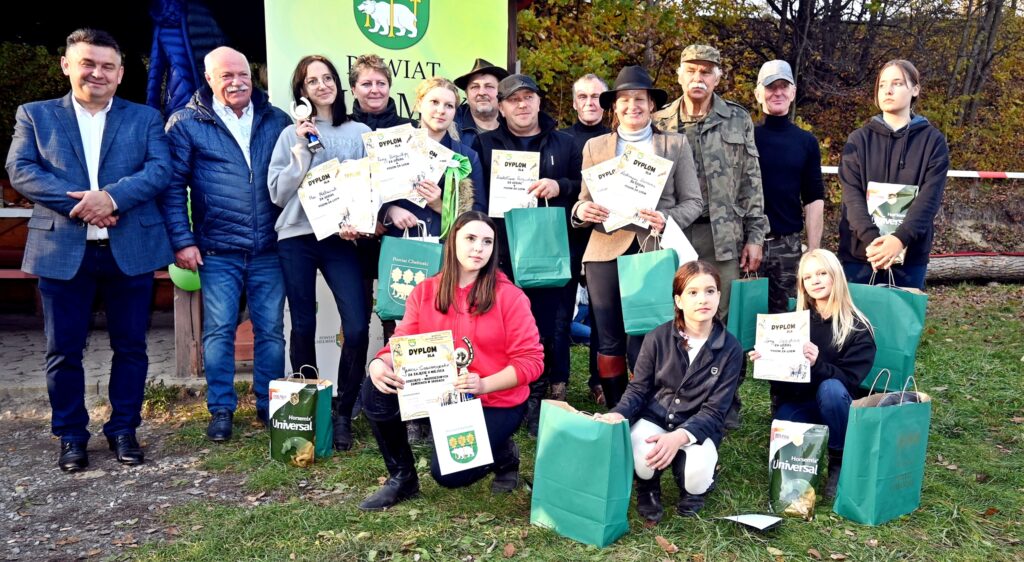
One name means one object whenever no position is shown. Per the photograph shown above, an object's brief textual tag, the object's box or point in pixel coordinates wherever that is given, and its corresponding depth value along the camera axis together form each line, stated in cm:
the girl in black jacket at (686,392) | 338
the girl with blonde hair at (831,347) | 365
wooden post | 555
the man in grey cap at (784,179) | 482
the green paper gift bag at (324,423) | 414
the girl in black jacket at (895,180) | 416
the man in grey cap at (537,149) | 441
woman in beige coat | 414
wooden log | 1011
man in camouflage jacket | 438
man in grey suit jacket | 388
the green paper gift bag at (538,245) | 421
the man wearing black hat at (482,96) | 475
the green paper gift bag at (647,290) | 387
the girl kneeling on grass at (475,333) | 344
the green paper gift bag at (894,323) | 382
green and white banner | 506
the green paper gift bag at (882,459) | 321
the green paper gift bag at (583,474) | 304
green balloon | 528
